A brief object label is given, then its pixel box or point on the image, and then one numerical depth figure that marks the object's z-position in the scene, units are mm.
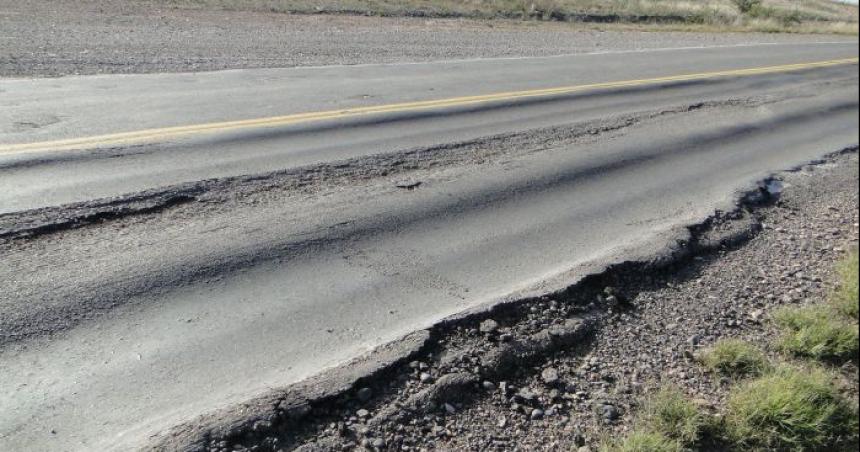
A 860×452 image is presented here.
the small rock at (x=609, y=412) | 3498
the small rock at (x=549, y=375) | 3707
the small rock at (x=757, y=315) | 4543
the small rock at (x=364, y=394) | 3379
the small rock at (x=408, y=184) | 6188
